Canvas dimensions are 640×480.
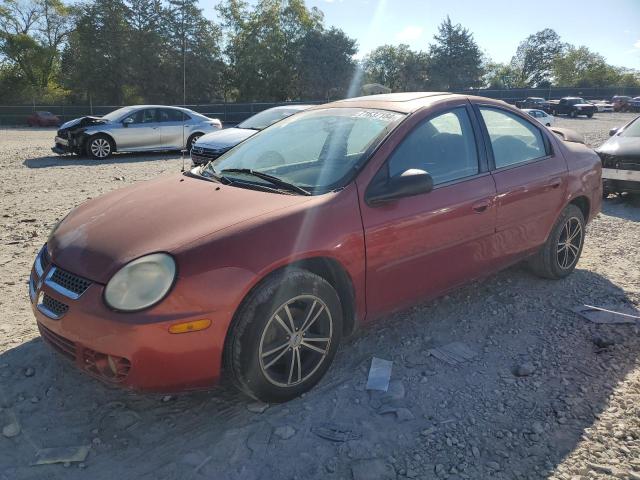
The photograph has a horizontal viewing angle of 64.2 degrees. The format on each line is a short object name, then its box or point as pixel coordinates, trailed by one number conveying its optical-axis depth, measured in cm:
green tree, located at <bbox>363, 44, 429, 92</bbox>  6506
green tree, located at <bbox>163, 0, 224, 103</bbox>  4506
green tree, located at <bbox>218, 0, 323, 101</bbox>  5038
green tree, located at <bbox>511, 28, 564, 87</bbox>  8494
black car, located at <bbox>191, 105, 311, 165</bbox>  1009
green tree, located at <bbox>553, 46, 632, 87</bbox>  7950
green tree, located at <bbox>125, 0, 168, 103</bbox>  4369
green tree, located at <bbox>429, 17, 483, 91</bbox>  6462
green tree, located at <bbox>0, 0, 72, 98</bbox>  4816
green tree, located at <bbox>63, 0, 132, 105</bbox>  4250
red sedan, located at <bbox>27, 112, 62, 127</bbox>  3114
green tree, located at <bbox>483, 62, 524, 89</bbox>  8831
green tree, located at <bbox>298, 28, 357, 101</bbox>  5069
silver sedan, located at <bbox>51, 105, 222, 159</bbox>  1285
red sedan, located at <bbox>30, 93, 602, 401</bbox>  244
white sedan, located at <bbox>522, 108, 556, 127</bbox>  2592
